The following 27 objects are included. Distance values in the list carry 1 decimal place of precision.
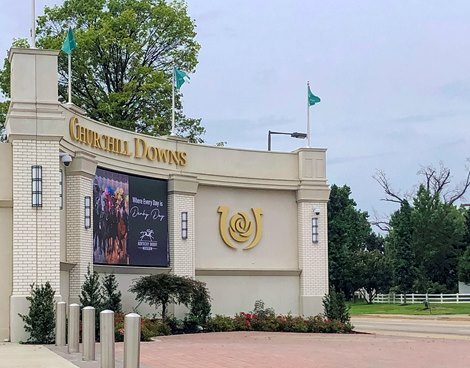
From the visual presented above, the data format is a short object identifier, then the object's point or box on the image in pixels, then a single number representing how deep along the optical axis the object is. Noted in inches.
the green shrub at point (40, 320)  808.3
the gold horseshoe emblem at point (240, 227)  1211.2
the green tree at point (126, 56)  1817.2
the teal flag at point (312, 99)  1317.7
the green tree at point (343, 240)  2849.4
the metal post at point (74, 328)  621.3
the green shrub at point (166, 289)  1001.5
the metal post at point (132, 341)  433.7
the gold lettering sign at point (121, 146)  970.0
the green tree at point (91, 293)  922.7
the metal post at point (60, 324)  684.1
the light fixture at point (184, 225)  1149.1
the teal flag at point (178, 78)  1230.9
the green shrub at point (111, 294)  988.6
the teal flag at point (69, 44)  972.6
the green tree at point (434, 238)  2783.0
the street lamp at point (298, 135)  1323.8
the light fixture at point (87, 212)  961.6
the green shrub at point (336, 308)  1202.0
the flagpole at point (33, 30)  851.4
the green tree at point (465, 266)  2691.9
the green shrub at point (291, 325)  1107.9
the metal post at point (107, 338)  492.8
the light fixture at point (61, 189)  931.3
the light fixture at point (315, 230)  1259.8
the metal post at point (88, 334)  556.8
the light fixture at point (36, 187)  851.4
